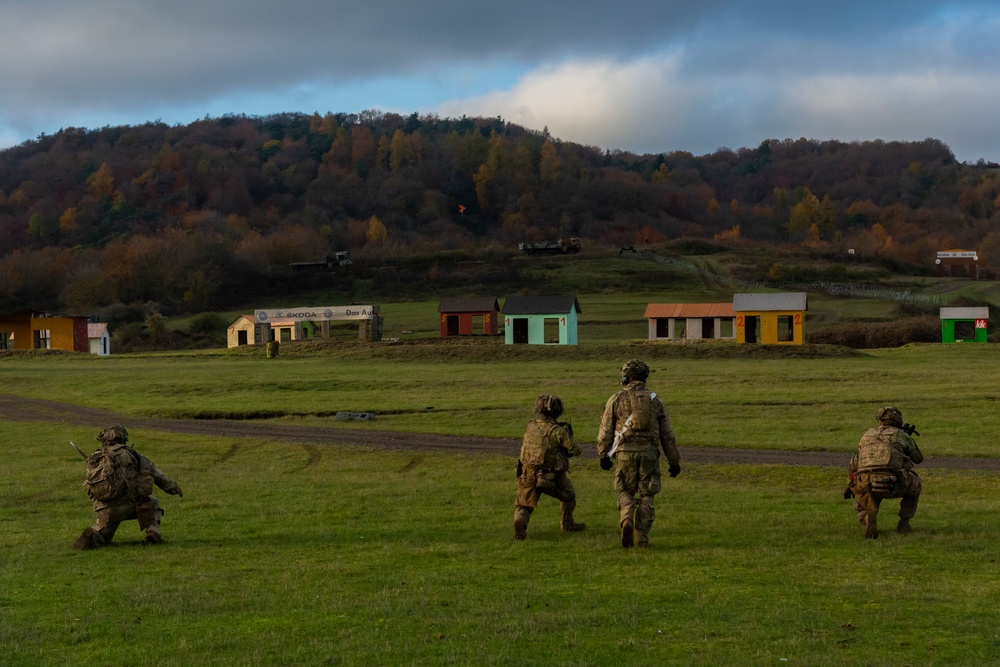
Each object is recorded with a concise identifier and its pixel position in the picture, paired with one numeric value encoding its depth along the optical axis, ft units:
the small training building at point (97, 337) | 281.95
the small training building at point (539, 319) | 232.94
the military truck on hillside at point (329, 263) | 466.70
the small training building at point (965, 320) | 242.99
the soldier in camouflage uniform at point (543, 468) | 49.16
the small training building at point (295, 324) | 257.55
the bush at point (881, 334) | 244.63
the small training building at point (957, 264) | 493.77
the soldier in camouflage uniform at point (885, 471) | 47.70
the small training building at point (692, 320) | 248.52
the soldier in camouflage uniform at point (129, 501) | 48.55
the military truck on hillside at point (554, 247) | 483.92
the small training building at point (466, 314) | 259.60
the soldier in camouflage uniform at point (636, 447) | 46.01
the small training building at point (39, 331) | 273.75
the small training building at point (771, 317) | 221.05
